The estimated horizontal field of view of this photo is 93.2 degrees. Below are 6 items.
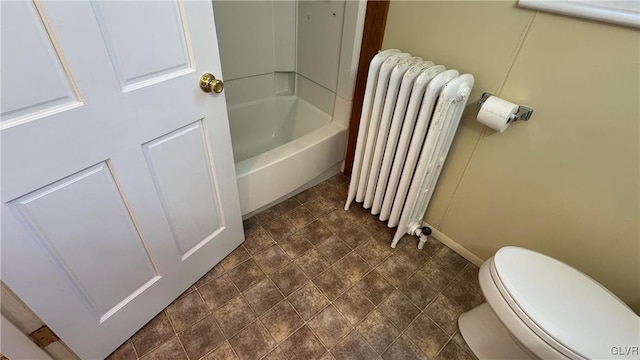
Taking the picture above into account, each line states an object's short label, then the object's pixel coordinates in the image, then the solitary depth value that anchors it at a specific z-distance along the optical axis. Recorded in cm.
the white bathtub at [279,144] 154
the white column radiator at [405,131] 113
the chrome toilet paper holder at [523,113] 108
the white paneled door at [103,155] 66
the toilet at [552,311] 85
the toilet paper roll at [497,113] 105
